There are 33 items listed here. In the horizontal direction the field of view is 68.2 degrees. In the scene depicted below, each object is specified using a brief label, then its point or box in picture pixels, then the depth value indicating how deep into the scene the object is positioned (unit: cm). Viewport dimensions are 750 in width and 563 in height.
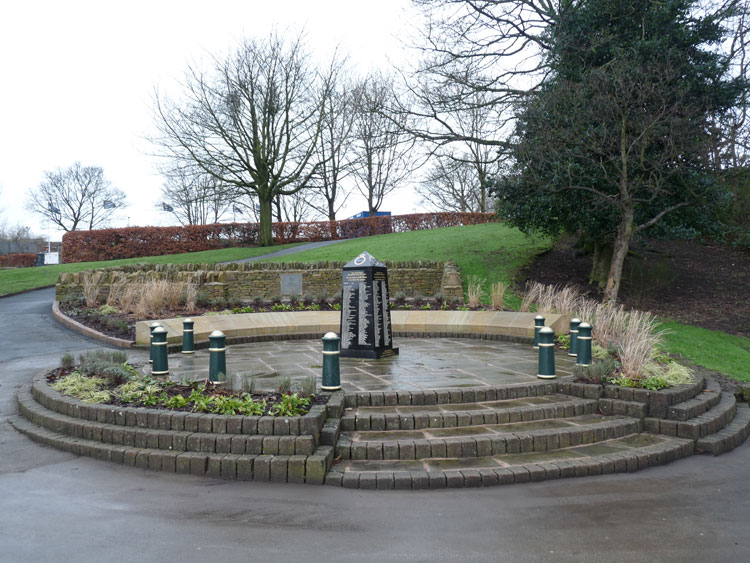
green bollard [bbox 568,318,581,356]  867
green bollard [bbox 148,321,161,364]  718
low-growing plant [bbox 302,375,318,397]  578
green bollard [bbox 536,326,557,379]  704
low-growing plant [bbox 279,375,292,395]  580
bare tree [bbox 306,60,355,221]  2831
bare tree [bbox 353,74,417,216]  1808
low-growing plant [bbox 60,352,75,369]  765
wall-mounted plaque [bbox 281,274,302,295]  1606
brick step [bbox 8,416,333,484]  467
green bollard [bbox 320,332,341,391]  612
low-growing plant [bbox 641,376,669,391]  648
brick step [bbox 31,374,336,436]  505
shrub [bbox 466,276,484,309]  1456
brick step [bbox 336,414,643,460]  510
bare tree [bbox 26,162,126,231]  5275
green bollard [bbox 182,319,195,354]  934
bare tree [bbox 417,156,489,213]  4174
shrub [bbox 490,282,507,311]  1385
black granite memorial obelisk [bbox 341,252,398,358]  858
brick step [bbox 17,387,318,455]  491
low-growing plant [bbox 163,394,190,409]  565
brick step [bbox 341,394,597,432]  560
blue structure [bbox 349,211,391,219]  4077
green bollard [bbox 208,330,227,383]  649
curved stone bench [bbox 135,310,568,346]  1111
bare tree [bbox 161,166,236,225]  2655
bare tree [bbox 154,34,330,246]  2584
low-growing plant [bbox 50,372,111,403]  602
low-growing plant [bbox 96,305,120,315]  1263
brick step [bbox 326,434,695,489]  458
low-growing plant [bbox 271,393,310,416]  527
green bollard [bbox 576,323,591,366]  718
